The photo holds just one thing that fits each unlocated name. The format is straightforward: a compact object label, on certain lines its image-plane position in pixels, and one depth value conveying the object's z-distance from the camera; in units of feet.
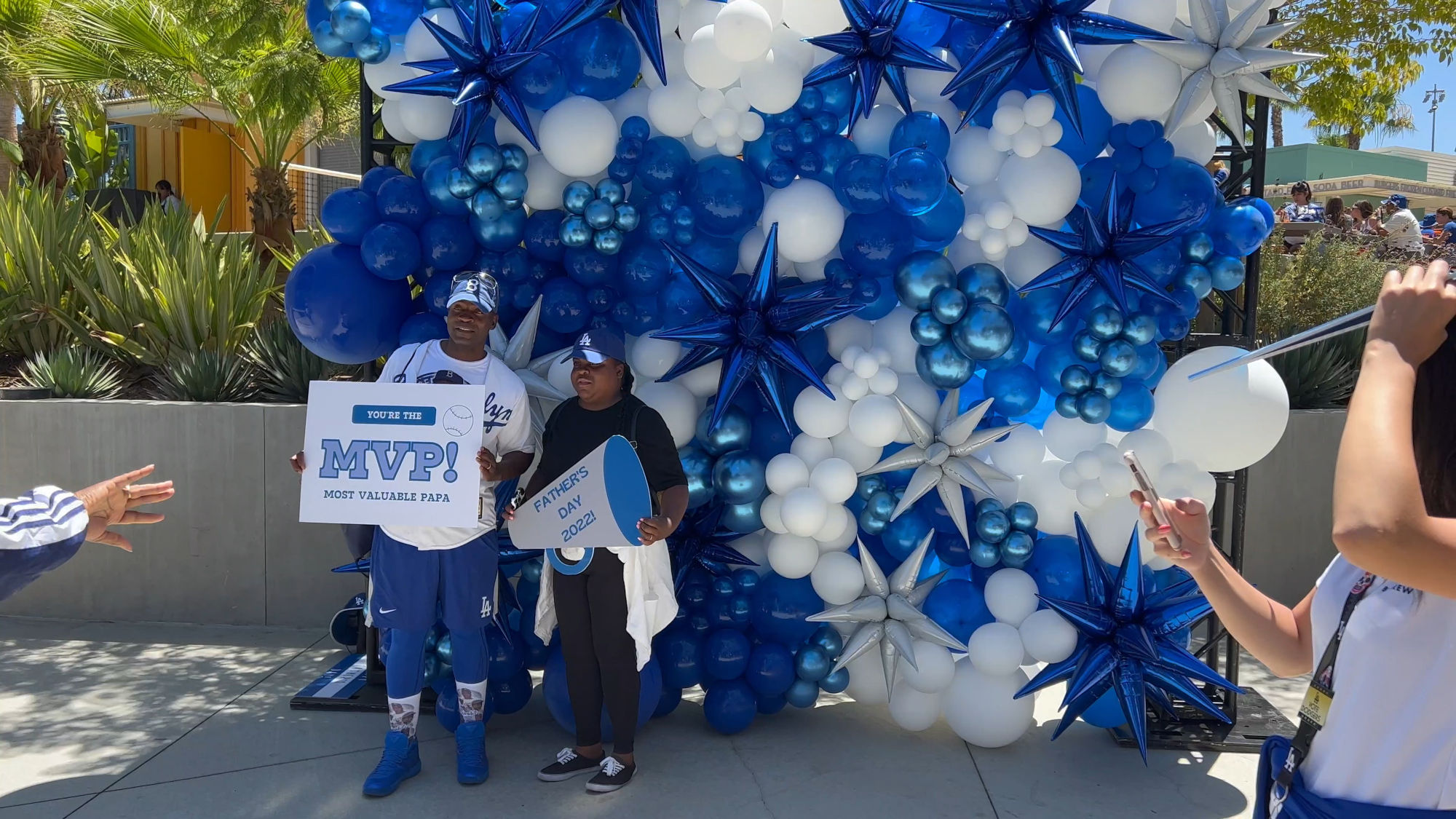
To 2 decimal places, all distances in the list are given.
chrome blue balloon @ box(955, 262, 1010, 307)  13.80
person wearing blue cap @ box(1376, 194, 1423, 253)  33.76
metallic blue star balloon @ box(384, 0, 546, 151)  13.62
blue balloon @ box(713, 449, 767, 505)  14.26
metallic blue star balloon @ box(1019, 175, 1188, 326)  13.41
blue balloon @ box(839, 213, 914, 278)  14.11
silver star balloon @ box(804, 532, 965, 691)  14.12
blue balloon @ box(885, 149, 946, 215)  13.24
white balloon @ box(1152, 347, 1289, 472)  13.41
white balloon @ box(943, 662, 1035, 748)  14.19
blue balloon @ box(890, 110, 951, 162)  13.71
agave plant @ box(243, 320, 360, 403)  20.61
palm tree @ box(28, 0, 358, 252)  24.31
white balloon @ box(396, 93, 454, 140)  14.61
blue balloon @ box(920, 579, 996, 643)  14.46
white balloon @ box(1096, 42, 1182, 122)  13.38
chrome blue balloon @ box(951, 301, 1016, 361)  13.56
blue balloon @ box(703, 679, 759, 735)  14.73
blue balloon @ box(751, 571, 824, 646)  14.73
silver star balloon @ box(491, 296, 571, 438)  14.67
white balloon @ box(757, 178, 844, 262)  13.87
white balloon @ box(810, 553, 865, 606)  14.29
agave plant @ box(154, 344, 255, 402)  20.27
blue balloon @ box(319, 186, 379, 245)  14.82
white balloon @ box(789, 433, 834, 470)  14.30
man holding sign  13.23
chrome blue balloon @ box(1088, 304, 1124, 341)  13.51
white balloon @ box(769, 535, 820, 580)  14.34
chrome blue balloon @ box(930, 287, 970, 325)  13.62
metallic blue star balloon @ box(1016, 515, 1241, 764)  13.66
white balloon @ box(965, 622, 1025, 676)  14.06
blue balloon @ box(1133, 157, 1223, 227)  13.66
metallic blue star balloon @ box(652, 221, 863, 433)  13.78
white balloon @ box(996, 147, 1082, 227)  13.44
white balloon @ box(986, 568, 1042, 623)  14.19
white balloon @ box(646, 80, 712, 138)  14.26
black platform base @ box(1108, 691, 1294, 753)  14.83
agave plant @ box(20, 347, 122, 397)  20.57
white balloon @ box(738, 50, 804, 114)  13.65
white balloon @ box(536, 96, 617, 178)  14.06
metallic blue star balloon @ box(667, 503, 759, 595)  14.62
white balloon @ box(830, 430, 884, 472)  14.32
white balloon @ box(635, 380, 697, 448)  14.51
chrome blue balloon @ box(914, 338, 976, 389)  13.85
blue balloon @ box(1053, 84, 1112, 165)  14.06
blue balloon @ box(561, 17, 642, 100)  14.19
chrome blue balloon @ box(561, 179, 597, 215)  14.40
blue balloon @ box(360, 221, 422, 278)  14.46
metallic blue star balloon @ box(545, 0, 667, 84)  13.97
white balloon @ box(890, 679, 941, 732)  14.58
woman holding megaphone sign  13.23
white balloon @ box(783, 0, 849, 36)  13.76
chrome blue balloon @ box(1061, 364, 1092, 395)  13.76
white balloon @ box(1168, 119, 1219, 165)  14.16
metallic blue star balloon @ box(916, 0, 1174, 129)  12.90
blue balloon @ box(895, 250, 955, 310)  13.78
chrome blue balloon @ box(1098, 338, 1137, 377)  13.56
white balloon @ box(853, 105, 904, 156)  14.12
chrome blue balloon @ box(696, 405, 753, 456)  14.40
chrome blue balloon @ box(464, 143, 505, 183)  14.15
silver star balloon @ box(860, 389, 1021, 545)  13.88
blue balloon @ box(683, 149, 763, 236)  14.08
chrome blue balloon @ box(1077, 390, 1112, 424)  13.73
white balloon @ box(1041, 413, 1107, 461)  14.08
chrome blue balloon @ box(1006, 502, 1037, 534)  14.24
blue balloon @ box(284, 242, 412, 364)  14.44
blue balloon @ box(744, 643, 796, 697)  14.70
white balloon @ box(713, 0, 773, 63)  13.20
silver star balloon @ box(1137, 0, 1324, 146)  13.04
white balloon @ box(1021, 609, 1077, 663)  13.94
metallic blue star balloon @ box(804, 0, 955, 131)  13.24
